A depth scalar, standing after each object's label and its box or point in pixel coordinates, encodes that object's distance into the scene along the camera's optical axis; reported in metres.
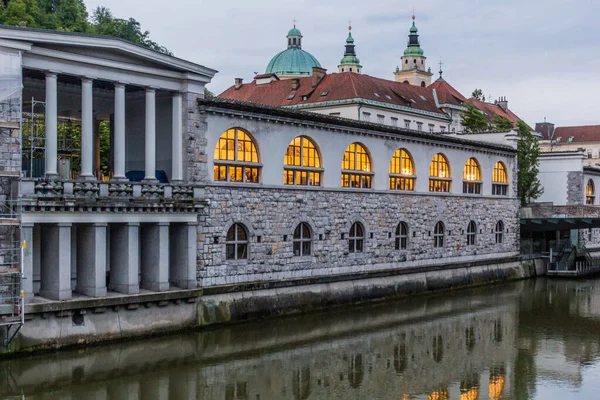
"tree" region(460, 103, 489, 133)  72.00
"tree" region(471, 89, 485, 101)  92.81
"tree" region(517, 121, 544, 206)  63.00
